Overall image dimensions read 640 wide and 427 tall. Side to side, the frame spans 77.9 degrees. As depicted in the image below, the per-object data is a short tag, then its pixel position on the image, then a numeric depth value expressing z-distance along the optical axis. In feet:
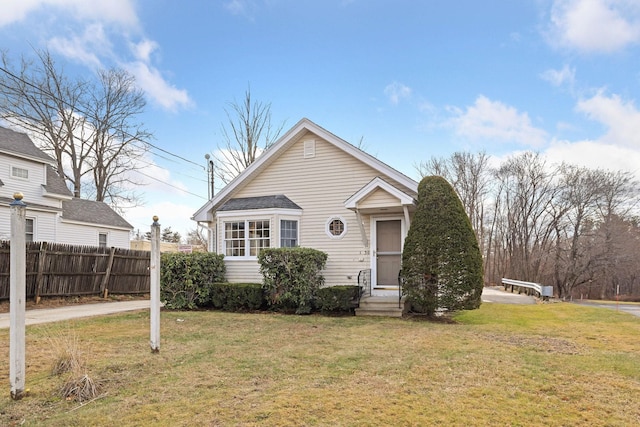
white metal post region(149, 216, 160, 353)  20.20
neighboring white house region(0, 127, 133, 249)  55.26
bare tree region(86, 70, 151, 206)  85.25
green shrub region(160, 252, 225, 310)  38.63
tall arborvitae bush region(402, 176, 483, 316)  30.40
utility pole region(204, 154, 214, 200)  74.24
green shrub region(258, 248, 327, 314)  35.45
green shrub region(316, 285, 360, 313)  34.78
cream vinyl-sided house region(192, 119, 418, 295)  37.99
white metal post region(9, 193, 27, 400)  13.53
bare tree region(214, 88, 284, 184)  82.64
